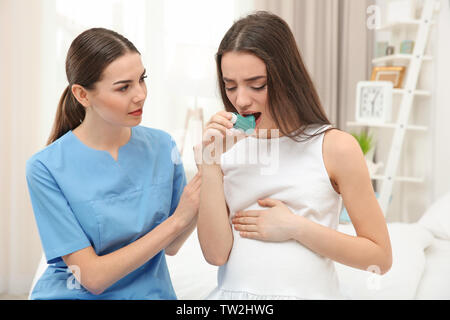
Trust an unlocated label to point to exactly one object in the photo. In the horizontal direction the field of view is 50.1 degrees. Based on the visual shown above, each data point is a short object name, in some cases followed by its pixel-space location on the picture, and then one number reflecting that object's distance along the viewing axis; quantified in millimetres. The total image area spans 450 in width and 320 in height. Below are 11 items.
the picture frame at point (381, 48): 3166
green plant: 2934
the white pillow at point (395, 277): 1473
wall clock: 2793
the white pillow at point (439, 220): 1965
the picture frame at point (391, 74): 2973
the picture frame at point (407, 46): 2938
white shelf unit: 2762
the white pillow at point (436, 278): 1498
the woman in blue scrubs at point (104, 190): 1066
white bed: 1486
